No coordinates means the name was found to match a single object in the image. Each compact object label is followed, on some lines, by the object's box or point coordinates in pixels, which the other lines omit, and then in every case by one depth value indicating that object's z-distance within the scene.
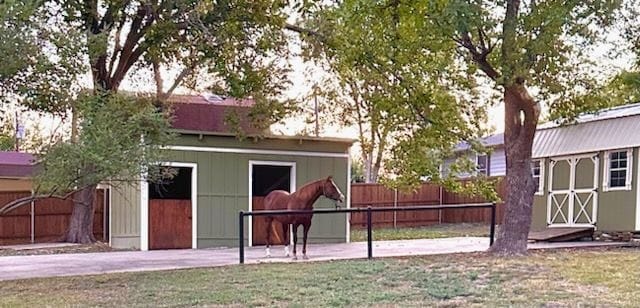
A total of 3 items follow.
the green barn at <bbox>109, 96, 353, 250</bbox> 14.66
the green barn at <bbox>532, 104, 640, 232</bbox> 13.72
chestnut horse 11.38
